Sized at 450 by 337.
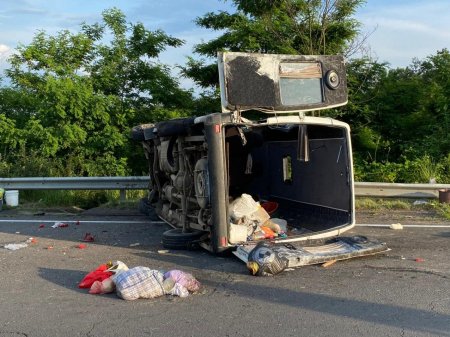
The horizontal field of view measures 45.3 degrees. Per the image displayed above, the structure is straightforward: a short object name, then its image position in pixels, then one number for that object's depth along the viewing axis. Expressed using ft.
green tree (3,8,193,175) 51.16
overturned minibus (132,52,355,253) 22.04
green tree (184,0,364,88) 54.85
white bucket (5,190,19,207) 38.14
